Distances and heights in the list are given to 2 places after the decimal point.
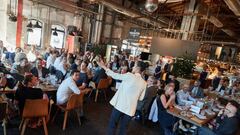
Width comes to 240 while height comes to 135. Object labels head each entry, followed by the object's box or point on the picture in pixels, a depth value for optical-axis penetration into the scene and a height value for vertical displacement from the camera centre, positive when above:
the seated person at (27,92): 3.57 -1.09
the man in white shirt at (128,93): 3.56 -0.90
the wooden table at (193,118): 3.90 -1.37
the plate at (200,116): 4.13 -1.36
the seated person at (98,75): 6.75 -1.22
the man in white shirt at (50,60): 7.55 -0.97
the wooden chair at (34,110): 3.43 -1.34
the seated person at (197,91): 6.29 -1.28
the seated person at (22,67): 5.81 -1.06
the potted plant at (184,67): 8.01 -0.74
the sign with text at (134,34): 11.74 +0.54
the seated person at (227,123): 3.55 -1.24
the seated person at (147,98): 5.05 -1.34
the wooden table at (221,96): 7.31 -1.59
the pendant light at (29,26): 9.12 +0.26
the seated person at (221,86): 8.27 -1.39
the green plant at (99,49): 12.13 -0.59
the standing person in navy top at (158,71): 10.08 -1.29
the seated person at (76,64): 6.87 -0.98
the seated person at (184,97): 5.09 -1.29
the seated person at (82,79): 5.71 -1.18
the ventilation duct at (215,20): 9.68 +1.60
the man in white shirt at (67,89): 4.22 -1.12
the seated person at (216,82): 9.29 -1.39
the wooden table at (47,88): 4.53 -1.23
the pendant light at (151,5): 4.61 +0.92
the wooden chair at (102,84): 6.32 -1.42
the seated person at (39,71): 5.83 -1.13
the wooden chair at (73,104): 4.13 -1.42
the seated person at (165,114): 4.12 -1.39
